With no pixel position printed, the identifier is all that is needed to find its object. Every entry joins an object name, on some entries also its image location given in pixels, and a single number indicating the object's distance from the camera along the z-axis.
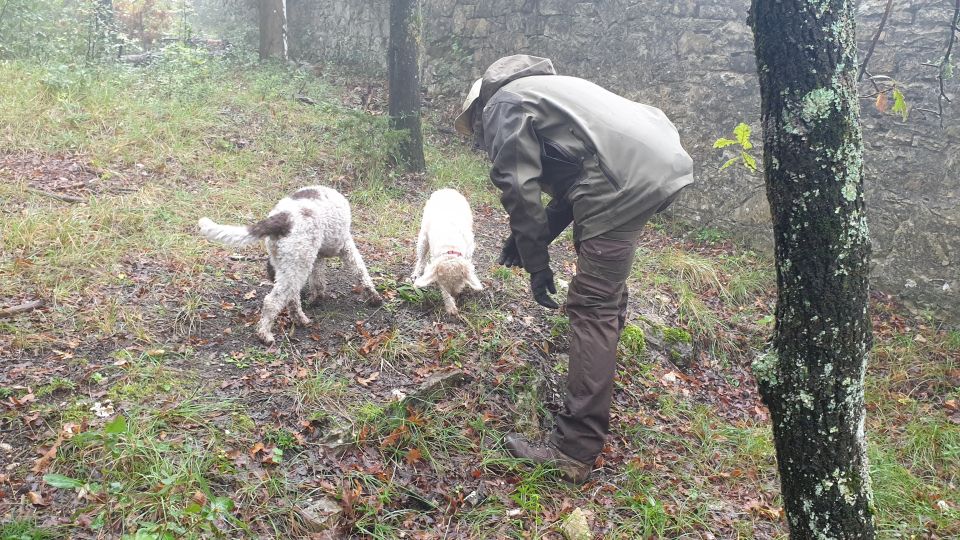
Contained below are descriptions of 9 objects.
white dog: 4.89
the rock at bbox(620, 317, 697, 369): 5.39
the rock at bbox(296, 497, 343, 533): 3.16
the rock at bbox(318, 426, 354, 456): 3.61
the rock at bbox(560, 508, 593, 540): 3.34
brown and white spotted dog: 4.31
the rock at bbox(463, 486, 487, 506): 3.57
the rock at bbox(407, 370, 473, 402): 4.08
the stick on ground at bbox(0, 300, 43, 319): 4.21
